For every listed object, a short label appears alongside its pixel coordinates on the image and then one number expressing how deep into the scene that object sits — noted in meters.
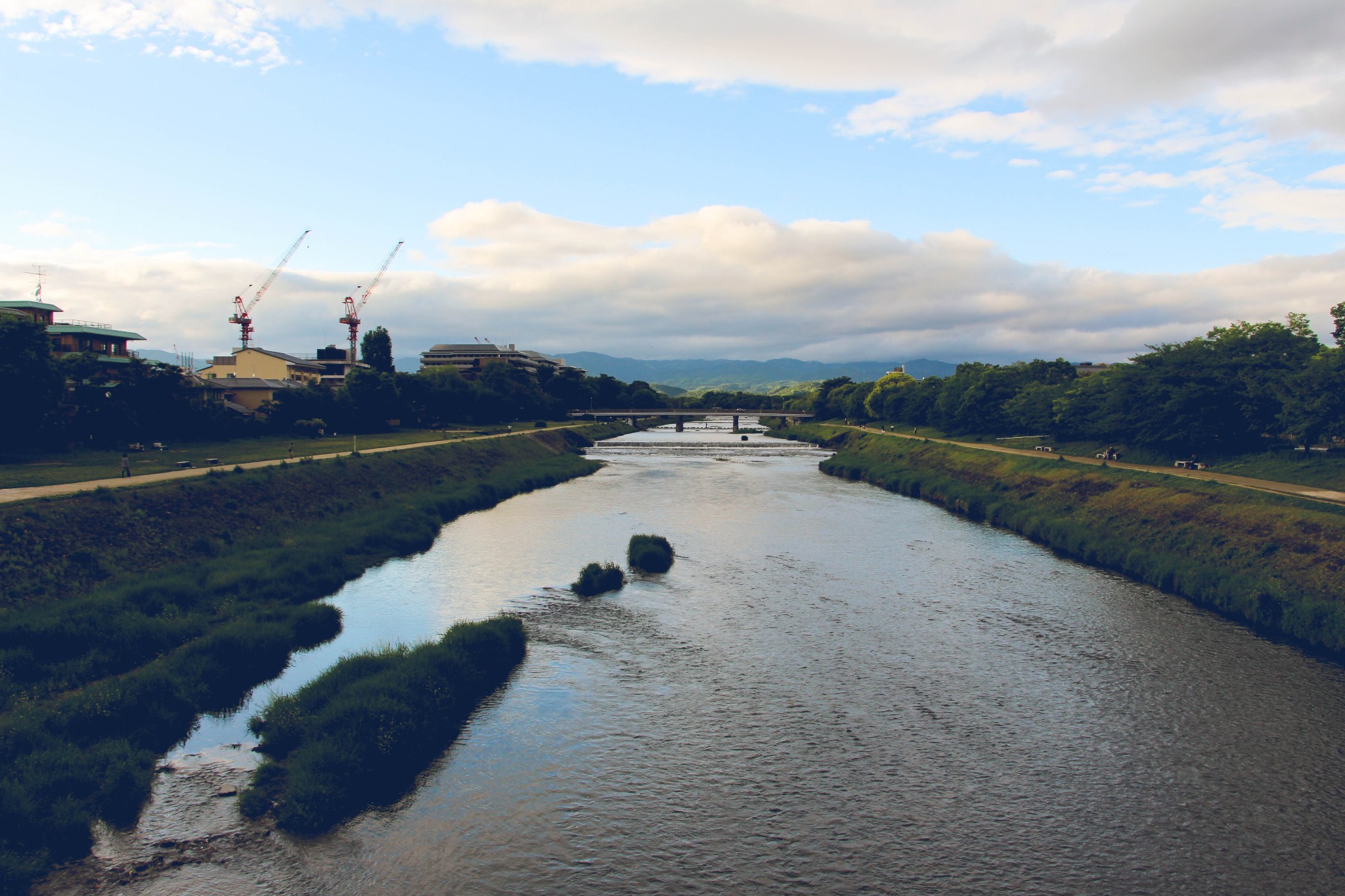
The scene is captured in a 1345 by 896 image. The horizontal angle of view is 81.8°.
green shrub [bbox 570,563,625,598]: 33.30
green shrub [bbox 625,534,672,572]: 37.53
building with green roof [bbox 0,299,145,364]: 92.56
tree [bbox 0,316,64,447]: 47.19
